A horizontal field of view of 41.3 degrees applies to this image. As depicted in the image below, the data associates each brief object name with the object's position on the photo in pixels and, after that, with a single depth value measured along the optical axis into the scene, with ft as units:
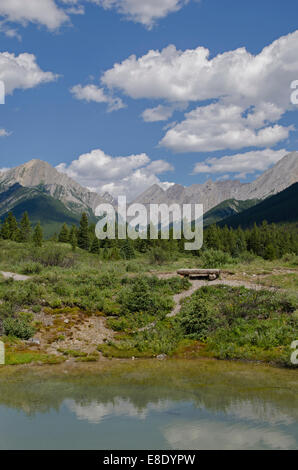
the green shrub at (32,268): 111.96
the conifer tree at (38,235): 276.62
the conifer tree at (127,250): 256.52
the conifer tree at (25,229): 301.26
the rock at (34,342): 61.05
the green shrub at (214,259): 119.44
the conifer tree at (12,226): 293.27
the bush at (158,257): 156.94
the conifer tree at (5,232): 293.43
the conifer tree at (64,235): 326.44
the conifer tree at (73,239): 309.40
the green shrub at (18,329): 62.75
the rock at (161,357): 56.61
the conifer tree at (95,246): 285.06
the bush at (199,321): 63.17
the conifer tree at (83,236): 322.75
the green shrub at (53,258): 137.31
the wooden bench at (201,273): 90.63
